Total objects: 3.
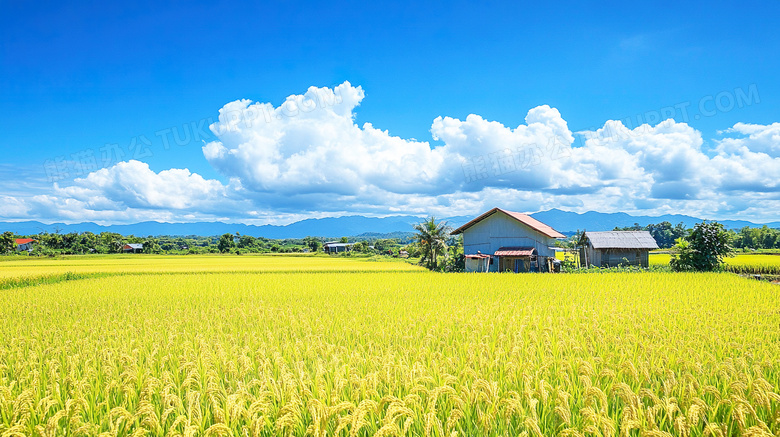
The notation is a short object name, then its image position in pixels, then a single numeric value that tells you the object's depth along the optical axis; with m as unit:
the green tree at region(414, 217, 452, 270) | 35.06
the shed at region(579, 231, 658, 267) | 34.47
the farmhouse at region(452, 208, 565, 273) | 30.41
